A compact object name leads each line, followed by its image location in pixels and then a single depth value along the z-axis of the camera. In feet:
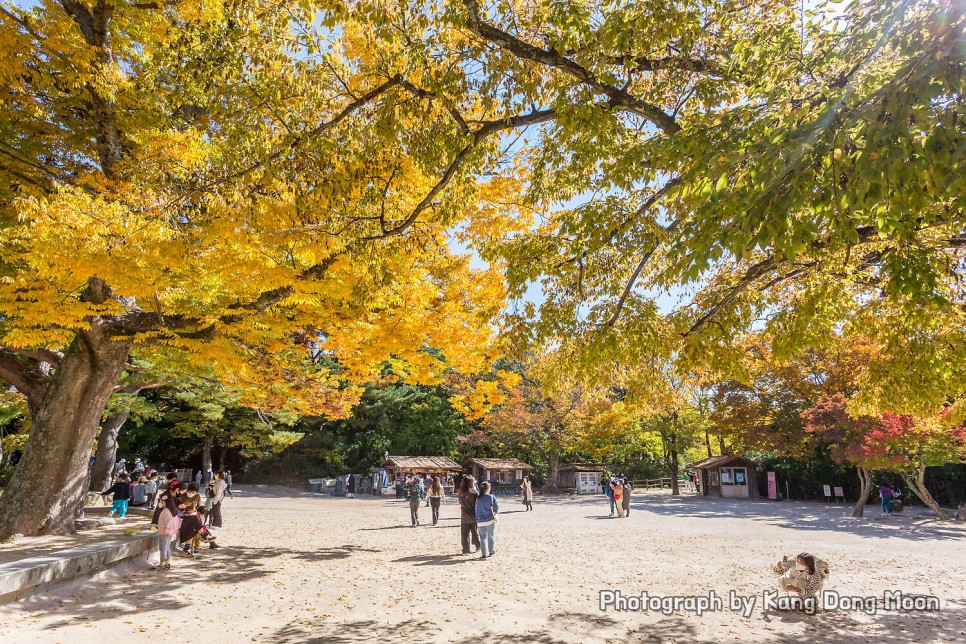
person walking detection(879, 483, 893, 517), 71.05
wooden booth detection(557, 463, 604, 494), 114.83
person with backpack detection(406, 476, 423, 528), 55.16
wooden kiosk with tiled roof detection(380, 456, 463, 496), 104.73
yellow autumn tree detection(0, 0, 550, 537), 21.86
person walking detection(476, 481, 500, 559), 34.88
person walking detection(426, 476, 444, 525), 55.77
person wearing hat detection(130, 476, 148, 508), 57.75
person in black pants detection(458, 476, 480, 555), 36.40
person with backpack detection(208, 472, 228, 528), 43.78
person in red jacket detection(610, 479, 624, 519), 65.41
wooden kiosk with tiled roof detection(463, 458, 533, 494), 112.06
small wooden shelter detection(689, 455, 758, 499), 106.42
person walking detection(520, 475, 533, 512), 75.37
